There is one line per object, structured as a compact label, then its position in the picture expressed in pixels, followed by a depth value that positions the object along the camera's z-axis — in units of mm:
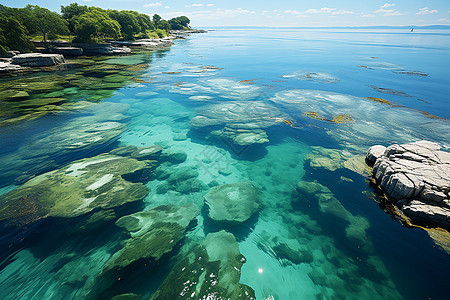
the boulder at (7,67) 31938
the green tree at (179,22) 182750
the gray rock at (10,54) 36988
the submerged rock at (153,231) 6885
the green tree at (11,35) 37219
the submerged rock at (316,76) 33438
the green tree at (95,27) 55750
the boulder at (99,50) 57562
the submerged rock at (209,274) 5902
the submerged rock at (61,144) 10961
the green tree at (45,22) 48312
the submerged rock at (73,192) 8281
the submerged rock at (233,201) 8922
